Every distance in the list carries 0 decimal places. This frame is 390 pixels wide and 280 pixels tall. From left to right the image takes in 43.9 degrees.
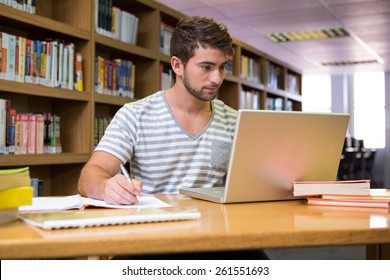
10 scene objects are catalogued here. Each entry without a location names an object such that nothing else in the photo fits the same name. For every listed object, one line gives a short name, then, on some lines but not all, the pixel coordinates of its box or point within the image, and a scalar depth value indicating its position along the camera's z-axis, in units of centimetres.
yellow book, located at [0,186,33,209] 88
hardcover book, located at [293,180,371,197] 124
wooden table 73
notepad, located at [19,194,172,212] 105
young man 168
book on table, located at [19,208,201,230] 83
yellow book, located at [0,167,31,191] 88
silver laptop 115
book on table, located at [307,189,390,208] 115
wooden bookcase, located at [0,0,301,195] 255
